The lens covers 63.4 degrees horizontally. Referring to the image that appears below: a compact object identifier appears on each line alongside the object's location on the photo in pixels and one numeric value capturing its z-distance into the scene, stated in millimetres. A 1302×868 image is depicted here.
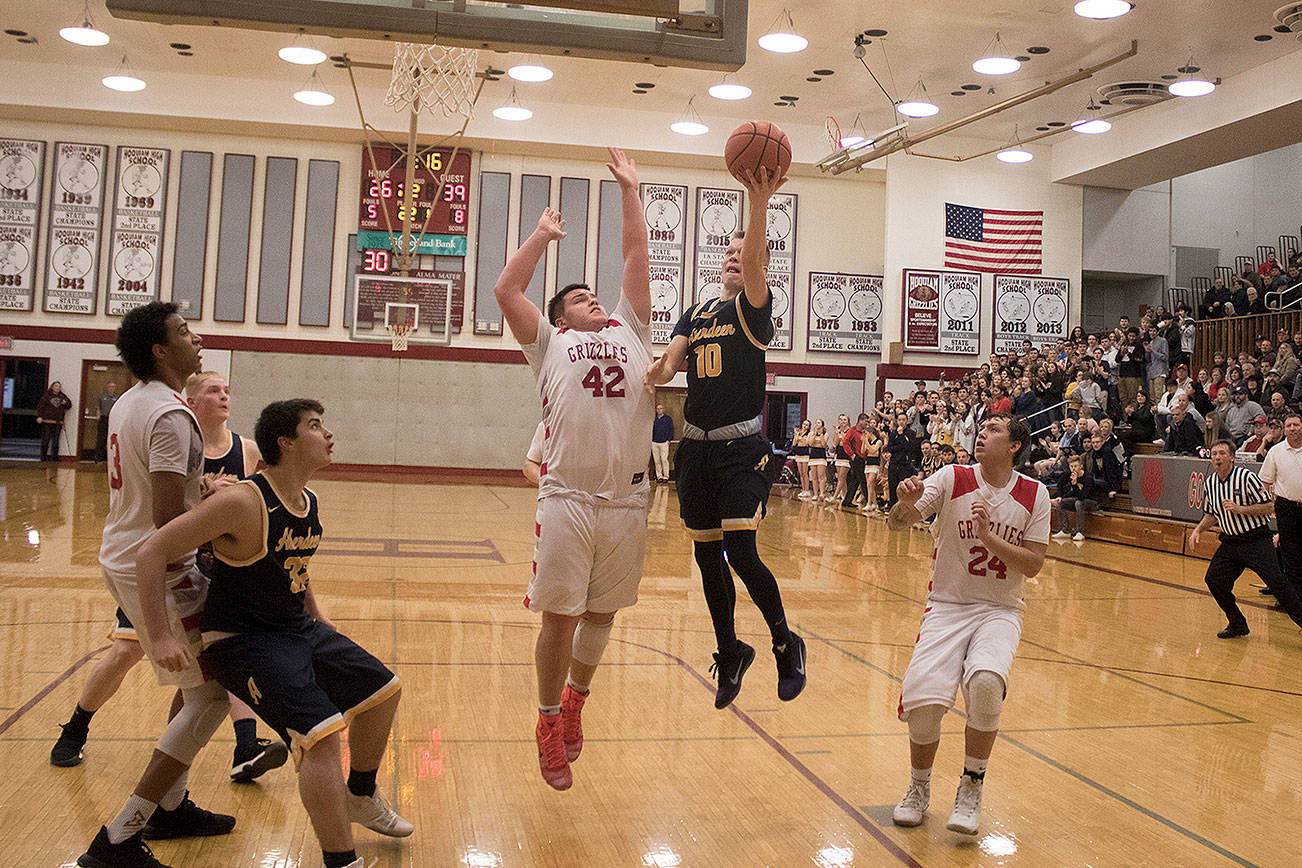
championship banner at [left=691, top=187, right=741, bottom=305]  22641
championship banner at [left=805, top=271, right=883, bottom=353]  23141
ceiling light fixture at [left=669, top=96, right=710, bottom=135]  19312
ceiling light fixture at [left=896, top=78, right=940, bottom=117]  16344
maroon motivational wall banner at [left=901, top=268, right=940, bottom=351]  21969
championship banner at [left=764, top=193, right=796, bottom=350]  22922
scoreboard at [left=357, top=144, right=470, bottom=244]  21422
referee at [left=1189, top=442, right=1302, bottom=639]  7621
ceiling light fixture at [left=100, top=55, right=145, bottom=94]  17594
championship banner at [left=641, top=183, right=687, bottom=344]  22438
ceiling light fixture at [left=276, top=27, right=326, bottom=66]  16297
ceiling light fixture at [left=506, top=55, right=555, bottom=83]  16719
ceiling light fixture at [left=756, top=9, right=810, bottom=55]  14398
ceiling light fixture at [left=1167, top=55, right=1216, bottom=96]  14992
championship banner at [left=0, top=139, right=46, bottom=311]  20719
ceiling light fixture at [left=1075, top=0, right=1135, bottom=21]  12891
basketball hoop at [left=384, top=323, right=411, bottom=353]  19312
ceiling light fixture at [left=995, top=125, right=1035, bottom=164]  19391
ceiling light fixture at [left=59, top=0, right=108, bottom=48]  15683
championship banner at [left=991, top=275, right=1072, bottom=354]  22219
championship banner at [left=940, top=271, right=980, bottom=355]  22062
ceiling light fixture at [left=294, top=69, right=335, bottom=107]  17703
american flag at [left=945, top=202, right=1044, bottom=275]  22047
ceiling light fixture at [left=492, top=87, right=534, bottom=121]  19219
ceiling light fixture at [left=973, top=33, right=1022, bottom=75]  15023
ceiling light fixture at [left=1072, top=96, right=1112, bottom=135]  17516
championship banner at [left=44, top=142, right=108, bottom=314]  20844
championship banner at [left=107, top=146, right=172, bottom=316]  20969
